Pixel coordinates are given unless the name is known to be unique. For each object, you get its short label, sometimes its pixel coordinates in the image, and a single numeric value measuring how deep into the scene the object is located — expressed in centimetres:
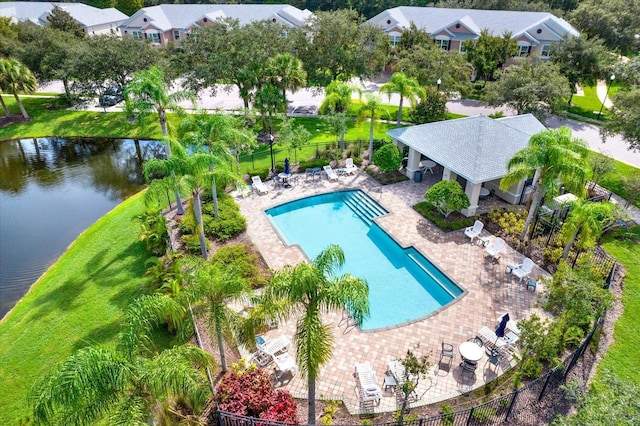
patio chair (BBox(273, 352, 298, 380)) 1383
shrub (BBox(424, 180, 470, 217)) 2164
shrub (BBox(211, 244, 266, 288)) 1805
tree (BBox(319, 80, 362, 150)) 2999
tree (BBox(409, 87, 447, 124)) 3212
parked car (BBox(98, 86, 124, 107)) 4045
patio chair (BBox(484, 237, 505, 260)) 1938
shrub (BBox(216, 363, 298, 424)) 1202
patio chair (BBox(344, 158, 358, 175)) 2830
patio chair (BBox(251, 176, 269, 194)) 2605
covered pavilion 2261
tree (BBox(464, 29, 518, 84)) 4462
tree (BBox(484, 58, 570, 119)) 3183
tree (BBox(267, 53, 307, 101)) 3161
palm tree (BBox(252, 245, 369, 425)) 1010
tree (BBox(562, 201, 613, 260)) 1720
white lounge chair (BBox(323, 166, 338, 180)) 2758
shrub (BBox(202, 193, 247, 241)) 2144
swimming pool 1789
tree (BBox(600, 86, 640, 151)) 2448
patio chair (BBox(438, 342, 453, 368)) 1415
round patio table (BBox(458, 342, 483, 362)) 1371
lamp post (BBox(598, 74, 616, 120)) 3518
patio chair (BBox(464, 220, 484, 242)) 2084
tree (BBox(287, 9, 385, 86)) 3738
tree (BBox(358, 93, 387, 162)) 2800
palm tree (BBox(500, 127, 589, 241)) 1819
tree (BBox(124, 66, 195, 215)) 1969
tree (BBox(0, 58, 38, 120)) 3688
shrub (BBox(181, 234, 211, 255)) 2014
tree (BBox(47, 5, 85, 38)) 5412
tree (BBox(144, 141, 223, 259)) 1691
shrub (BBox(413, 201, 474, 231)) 2192
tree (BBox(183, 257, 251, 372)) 1173
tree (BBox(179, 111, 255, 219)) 1917
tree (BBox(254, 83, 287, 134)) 3181
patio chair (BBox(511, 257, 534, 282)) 1811
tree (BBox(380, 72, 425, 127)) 2969
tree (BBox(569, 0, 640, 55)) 5322
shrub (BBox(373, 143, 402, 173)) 2623
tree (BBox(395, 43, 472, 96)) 3525
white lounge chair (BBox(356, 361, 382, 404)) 1286
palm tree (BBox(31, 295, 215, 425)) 848
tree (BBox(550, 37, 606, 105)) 3769
